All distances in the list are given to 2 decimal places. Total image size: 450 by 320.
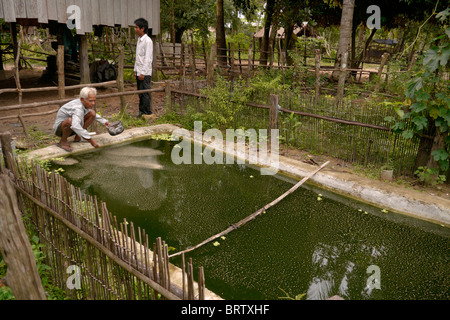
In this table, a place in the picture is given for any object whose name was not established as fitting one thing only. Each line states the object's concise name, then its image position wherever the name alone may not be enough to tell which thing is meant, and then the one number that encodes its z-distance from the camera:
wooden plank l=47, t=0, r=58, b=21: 7.86
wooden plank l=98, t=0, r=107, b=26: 8.62
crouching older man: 5.89
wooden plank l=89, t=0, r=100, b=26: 8.51
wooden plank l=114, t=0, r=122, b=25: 8.94
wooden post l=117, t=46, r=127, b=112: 7.76
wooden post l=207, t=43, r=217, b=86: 8.17
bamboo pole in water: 4.23
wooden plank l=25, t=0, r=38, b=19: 7.55
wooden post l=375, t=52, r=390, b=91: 9.11
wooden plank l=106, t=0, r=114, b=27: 8.79
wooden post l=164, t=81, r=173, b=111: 8.53
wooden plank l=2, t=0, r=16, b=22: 7.31
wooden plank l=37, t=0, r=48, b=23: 7.68
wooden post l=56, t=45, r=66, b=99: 6.88
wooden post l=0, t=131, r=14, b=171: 3.97
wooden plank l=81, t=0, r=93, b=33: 8.37
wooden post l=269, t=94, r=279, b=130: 6.90
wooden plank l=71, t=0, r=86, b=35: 8.23
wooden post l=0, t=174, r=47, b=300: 2.24
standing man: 7.97
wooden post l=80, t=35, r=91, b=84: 9.04
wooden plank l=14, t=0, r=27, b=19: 7.43
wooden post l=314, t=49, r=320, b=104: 6.67
